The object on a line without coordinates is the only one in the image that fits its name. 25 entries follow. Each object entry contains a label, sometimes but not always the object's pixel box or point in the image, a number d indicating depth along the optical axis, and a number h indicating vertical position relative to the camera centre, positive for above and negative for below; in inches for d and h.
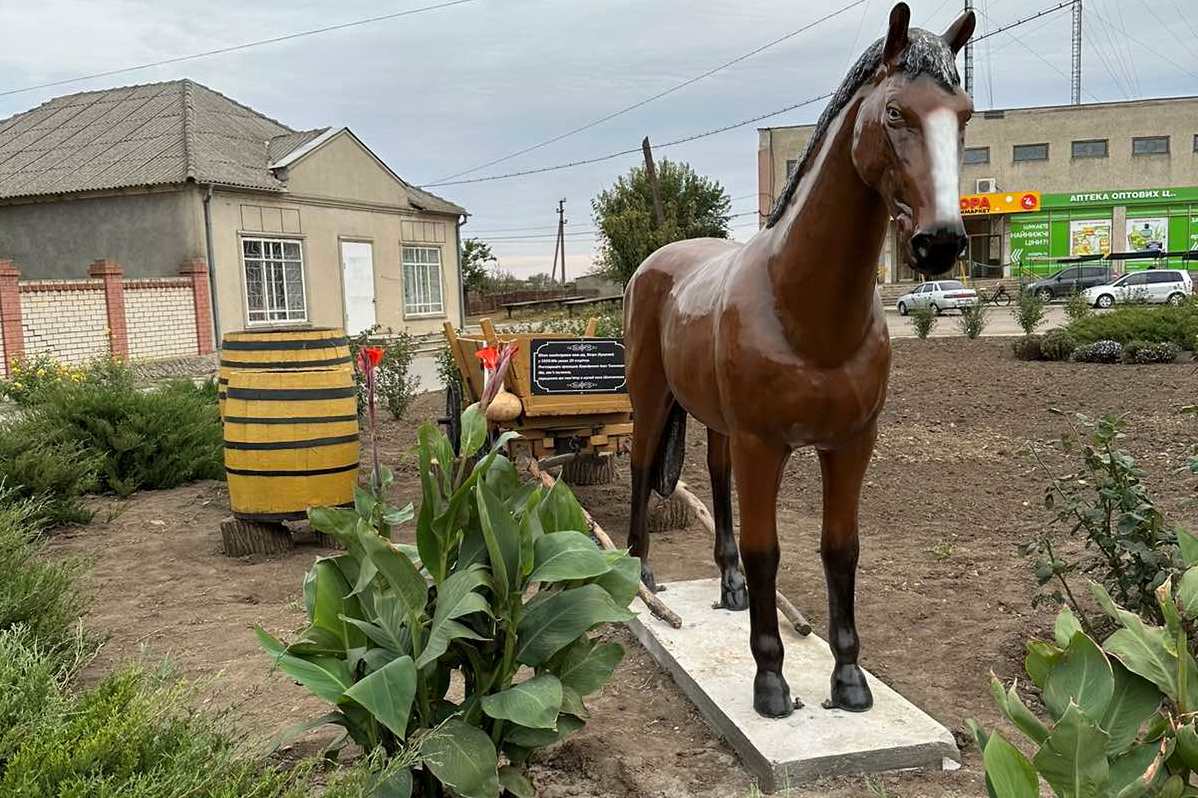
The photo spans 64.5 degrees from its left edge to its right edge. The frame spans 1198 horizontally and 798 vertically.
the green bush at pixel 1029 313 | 646.5 -12.1
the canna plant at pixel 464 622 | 92.3 -31.6
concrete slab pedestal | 109.1 -51.4
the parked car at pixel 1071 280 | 1330.0 +18.7
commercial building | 1608.0 +195.6
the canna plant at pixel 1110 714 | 52.7 -25.0
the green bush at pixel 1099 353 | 511.2 -32.7
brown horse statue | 88.5 -0.4
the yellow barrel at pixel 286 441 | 205.5 -25.8
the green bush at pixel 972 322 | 701.3 -18.3
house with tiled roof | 728.3 +97.4
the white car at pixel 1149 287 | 1136.8 +4.4
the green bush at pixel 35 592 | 129.7 -37.2
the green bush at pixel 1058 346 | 535.8 -29.3
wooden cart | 225.1 -20.9
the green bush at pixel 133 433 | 277.1 -31.4
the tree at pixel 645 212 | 1200.8 +138.3
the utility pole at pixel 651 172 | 951.6 +137.2
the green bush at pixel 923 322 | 719.1 -17.5
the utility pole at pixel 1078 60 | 1368.7 +379.7
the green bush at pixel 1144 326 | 517.0 -19.4
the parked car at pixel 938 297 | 1261.1 +1.8
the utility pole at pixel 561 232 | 2402.8 +202.9
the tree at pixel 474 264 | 1840.6 +99.3
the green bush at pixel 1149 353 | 498.3 -32.6
